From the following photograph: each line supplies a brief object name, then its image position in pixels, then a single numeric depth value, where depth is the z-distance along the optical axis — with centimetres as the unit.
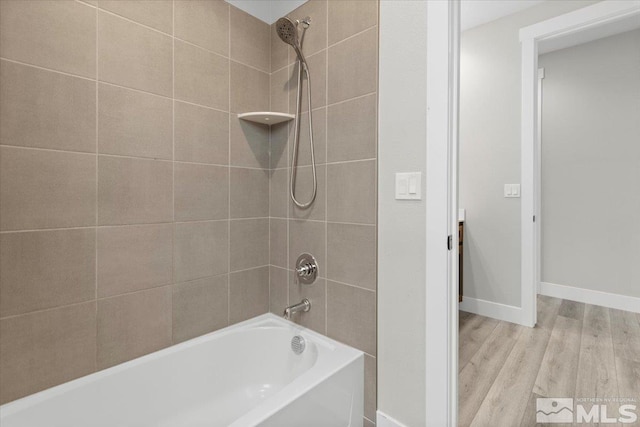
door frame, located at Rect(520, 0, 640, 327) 242
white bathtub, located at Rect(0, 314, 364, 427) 108
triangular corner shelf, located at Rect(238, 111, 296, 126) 162
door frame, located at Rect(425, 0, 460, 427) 116
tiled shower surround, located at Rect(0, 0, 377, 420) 109
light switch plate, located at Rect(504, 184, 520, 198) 253
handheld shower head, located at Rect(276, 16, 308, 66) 146
